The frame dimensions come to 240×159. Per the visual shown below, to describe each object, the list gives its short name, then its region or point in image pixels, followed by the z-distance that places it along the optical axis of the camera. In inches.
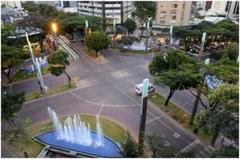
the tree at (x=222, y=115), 391.5
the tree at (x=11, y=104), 521.3
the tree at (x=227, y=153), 344.9
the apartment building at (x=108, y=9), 1866.5
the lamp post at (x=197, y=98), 599.7
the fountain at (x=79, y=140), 548.8
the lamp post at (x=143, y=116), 452.2
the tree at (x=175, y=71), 593.9
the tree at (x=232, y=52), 956.7
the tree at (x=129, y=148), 473.9
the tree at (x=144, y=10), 1845.1
